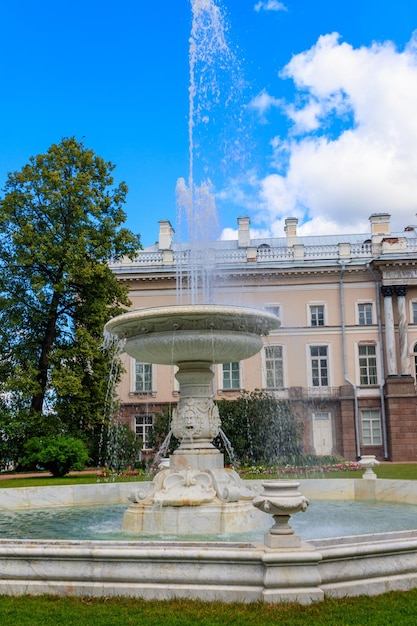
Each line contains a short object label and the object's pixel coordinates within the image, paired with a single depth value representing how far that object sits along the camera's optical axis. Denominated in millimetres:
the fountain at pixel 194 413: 8547
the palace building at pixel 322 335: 36125
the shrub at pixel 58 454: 21547
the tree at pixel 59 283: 24562
